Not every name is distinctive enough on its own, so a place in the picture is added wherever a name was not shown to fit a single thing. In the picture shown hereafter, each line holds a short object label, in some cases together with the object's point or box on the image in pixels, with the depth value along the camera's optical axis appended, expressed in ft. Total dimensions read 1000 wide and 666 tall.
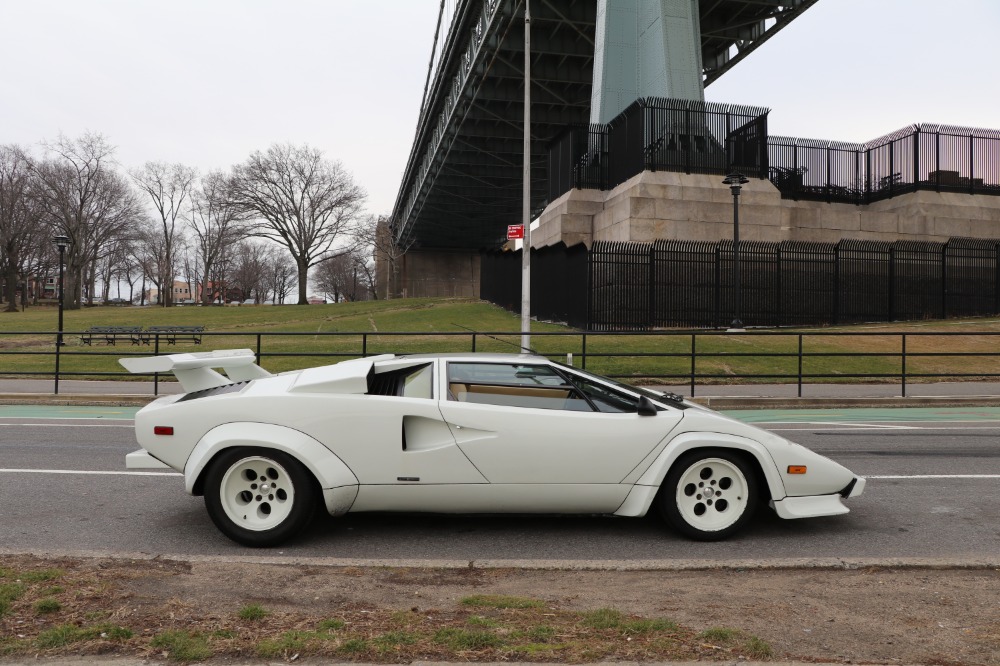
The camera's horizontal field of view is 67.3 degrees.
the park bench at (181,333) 78.18
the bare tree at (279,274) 435.94
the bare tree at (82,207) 198.49
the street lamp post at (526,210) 64.64
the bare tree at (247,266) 396.82
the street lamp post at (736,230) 72.79
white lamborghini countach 16.49
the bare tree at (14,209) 208.64
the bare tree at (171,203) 244.83
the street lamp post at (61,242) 87.83
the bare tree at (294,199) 197.98
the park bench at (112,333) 77.69
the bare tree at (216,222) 202.61
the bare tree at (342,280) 409.67
